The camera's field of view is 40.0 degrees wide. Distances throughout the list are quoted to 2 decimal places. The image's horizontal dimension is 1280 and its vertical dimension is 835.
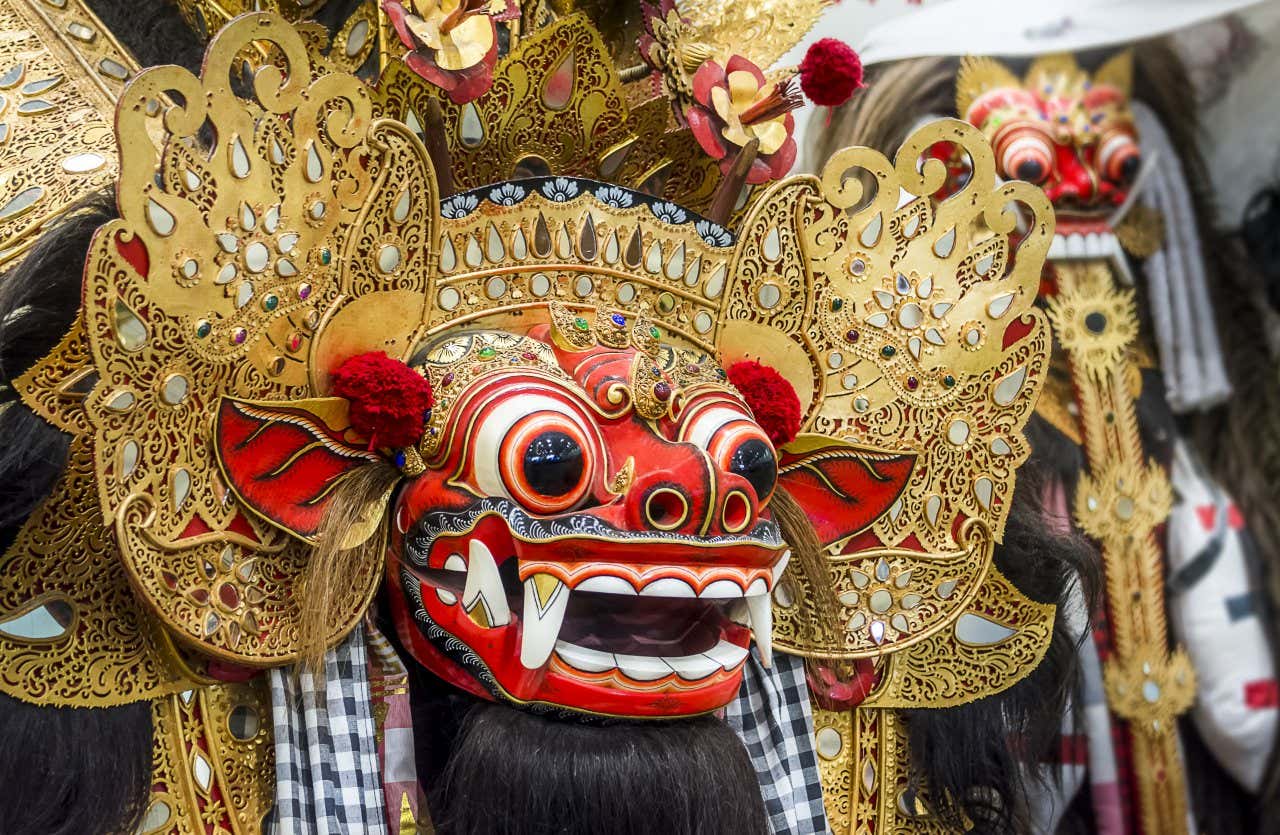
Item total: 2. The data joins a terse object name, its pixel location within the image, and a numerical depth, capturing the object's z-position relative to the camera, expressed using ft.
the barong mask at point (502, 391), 5.70
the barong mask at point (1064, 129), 10.86
